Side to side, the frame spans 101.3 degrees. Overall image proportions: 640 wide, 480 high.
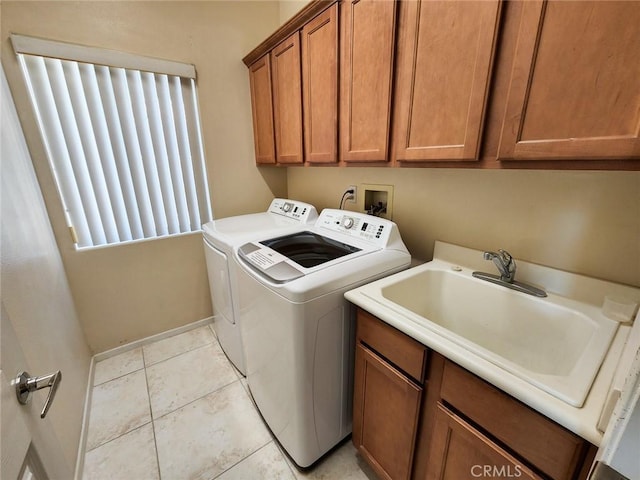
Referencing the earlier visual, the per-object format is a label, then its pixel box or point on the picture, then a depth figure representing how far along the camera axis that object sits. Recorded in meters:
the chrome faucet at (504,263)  1.06
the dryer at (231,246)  1.61
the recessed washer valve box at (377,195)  1.60
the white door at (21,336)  0.52
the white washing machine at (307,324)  1.05
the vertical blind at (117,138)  1.57
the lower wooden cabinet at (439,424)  0.60
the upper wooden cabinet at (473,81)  0.62
